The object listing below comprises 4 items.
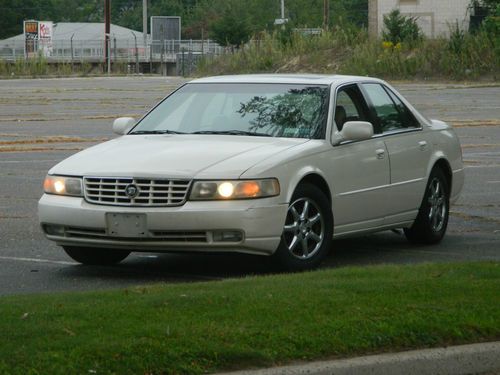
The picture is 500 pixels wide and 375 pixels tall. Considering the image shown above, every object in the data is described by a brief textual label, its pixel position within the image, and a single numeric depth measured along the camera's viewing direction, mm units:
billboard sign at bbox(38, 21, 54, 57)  94562
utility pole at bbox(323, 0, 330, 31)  84562
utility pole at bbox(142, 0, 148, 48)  95281
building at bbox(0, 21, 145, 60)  96812
